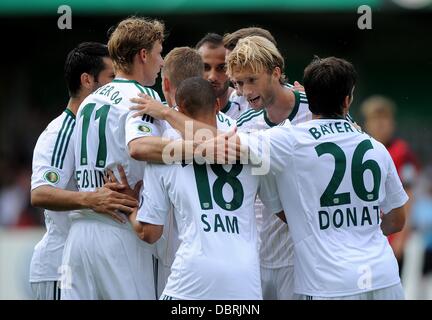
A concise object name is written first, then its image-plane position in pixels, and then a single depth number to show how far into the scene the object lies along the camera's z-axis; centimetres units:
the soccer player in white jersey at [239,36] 1237
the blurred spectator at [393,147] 1809
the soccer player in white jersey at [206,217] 932
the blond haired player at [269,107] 1064
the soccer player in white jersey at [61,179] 1059
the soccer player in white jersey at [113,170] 1044
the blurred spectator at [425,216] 2077
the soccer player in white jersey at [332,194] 950
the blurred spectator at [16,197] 2544
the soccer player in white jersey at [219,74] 1298
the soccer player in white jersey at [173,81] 1045
